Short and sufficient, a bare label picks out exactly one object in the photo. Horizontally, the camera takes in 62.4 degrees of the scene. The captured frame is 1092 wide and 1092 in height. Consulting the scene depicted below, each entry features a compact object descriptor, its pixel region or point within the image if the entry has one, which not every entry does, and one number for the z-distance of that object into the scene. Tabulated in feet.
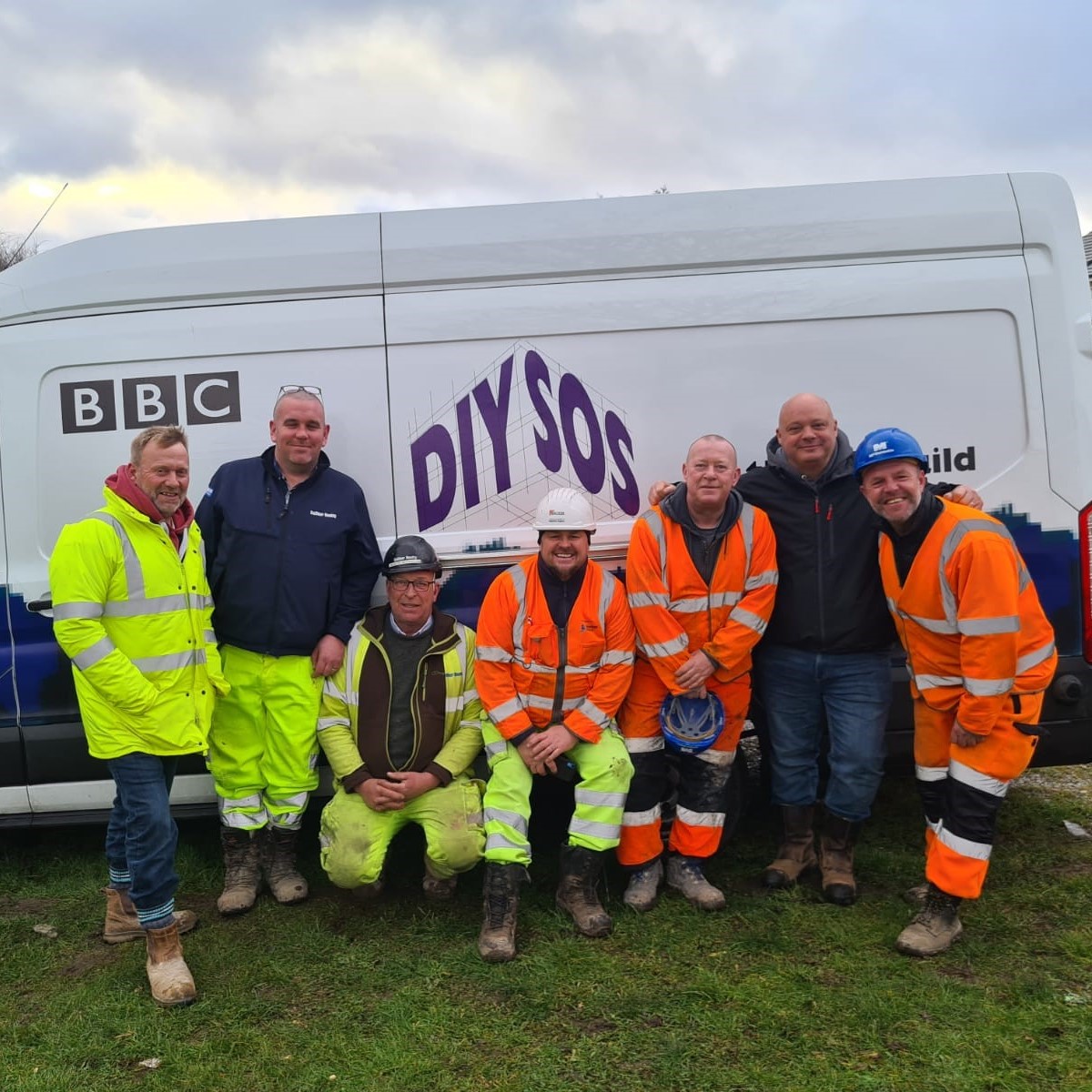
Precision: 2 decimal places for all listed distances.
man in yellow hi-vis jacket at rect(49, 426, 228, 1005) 9.16
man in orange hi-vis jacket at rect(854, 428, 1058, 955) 9.56
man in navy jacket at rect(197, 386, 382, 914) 11.08
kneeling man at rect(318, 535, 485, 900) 10.98
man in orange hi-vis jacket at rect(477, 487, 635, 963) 10.67
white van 11.59
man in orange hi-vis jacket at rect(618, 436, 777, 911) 10.82
